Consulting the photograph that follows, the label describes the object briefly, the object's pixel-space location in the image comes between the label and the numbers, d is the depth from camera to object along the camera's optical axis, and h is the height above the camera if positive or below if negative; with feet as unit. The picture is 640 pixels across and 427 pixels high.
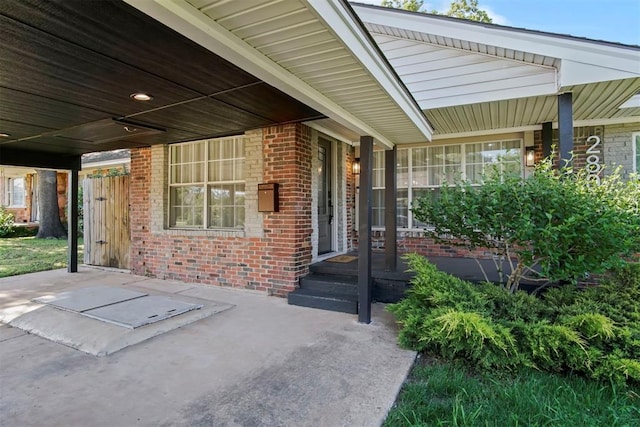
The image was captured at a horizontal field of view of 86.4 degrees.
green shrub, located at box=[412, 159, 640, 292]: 10.24 -0.27
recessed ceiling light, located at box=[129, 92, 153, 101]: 12.01 +4.11
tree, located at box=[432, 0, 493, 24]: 50.42 +29.93
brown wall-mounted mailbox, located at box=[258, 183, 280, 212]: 16.97 +0.63
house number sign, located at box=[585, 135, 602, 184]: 17.74 +3.21
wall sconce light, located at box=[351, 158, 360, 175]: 23.84 +3.13
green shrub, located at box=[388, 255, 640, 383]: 9.21 -3.39
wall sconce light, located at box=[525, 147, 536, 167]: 19.02 +3.05
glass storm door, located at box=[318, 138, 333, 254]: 20.33 +0.75
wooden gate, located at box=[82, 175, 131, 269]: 24.63 -0.80
